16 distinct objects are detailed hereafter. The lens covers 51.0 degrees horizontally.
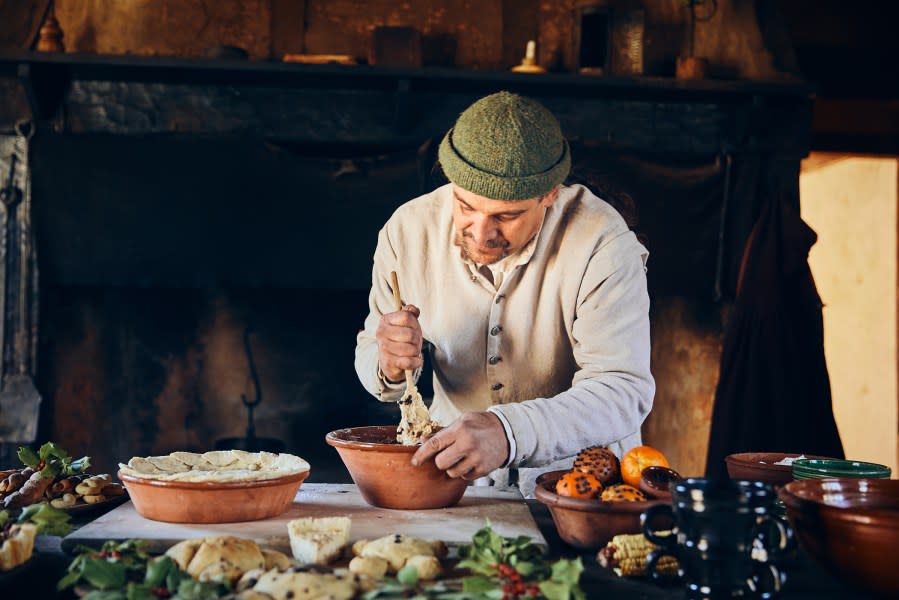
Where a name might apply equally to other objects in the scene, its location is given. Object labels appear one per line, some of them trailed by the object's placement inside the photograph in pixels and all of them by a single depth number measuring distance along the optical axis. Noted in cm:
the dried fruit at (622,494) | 190
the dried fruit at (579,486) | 195
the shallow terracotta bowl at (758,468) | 223
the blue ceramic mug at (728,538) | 154
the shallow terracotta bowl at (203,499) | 201
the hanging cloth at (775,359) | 480
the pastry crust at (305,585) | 152
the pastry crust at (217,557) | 162
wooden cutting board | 192
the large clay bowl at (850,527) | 162
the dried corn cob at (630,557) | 174
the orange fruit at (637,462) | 203
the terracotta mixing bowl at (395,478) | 219
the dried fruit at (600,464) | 203
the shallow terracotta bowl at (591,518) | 187
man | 244
